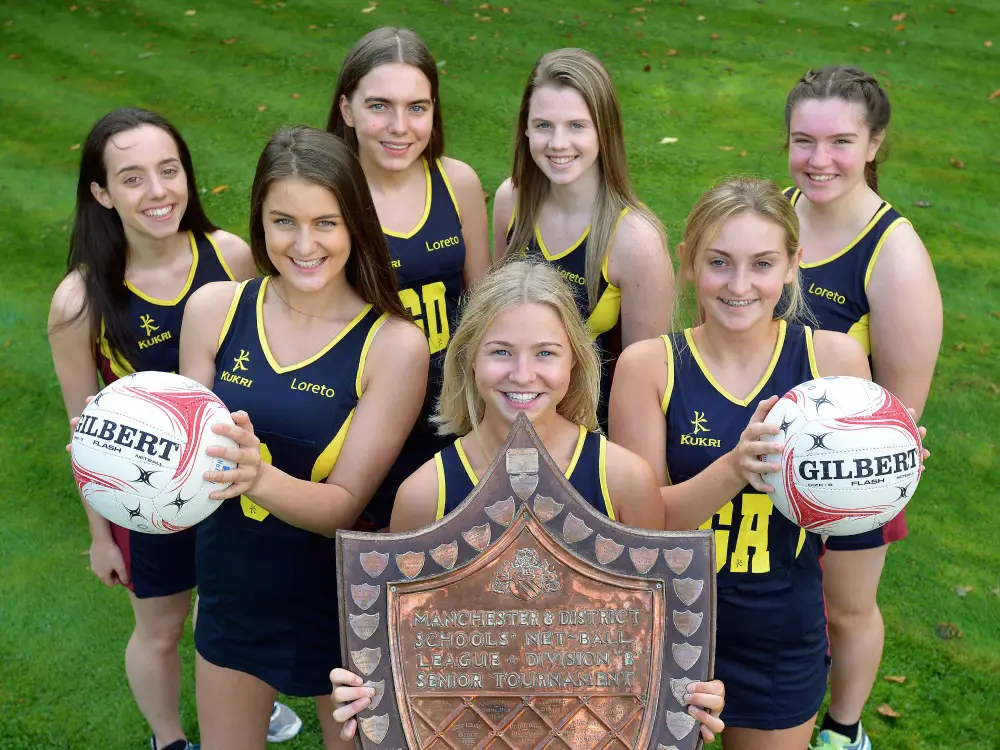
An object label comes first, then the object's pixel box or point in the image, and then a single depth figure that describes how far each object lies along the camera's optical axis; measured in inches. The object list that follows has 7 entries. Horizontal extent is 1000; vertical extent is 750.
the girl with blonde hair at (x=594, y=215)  145.3
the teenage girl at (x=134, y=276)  137.3
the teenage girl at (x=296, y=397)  119.3
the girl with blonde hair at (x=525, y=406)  108.6
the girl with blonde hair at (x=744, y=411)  117.0
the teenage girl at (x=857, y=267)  136.6
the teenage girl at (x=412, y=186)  153.8
